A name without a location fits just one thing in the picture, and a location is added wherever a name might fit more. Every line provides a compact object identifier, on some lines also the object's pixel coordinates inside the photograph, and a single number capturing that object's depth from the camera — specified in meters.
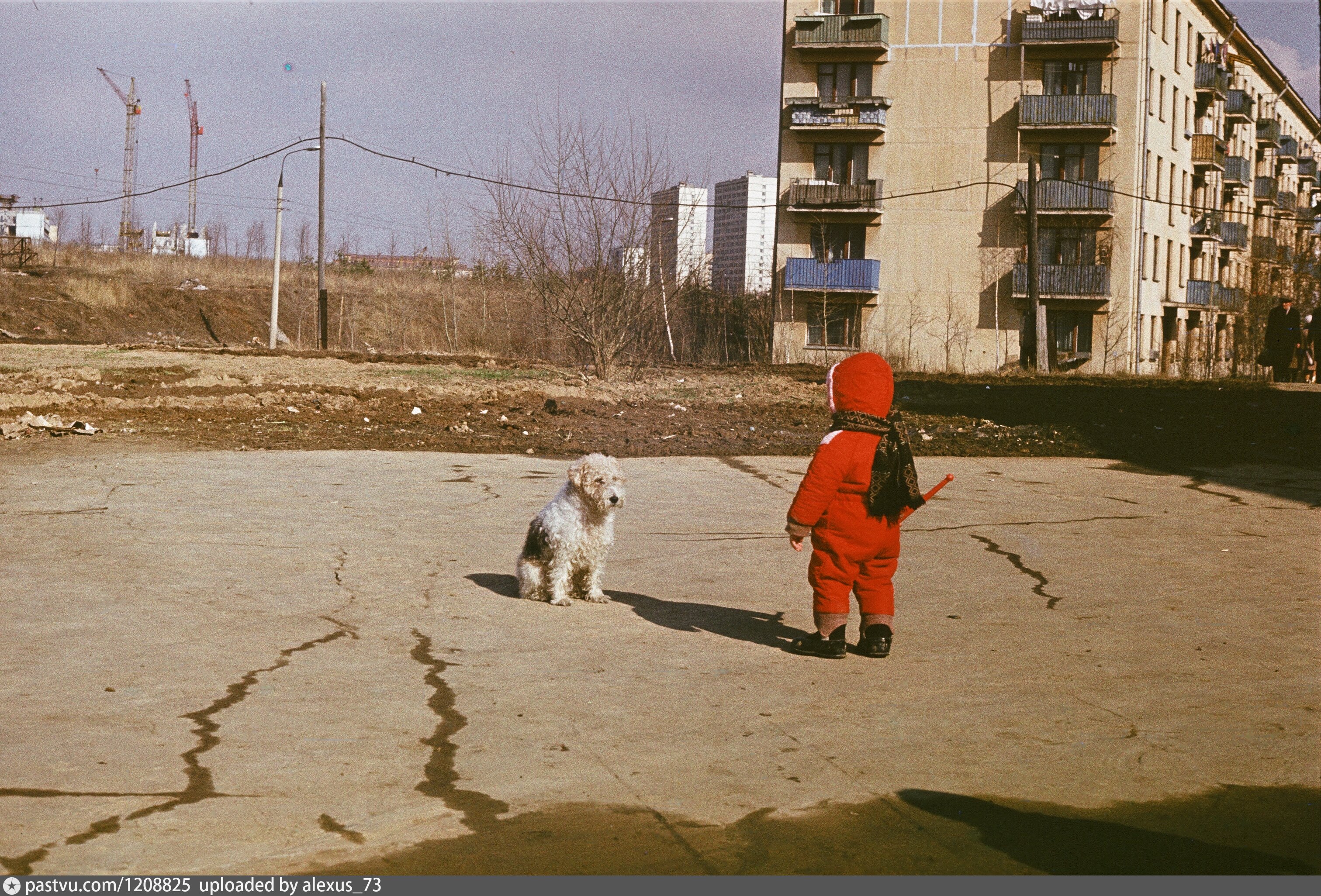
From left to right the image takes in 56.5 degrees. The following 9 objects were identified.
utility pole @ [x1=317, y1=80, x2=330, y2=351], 39.94
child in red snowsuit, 5.64
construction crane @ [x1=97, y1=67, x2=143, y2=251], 75.88
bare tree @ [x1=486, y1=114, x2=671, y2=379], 25.45
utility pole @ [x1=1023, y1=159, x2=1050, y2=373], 41.12
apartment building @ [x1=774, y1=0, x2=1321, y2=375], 46.34
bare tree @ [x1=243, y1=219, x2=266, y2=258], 77.38
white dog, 6.51
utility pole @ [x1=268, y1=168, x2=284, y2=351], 38.41
